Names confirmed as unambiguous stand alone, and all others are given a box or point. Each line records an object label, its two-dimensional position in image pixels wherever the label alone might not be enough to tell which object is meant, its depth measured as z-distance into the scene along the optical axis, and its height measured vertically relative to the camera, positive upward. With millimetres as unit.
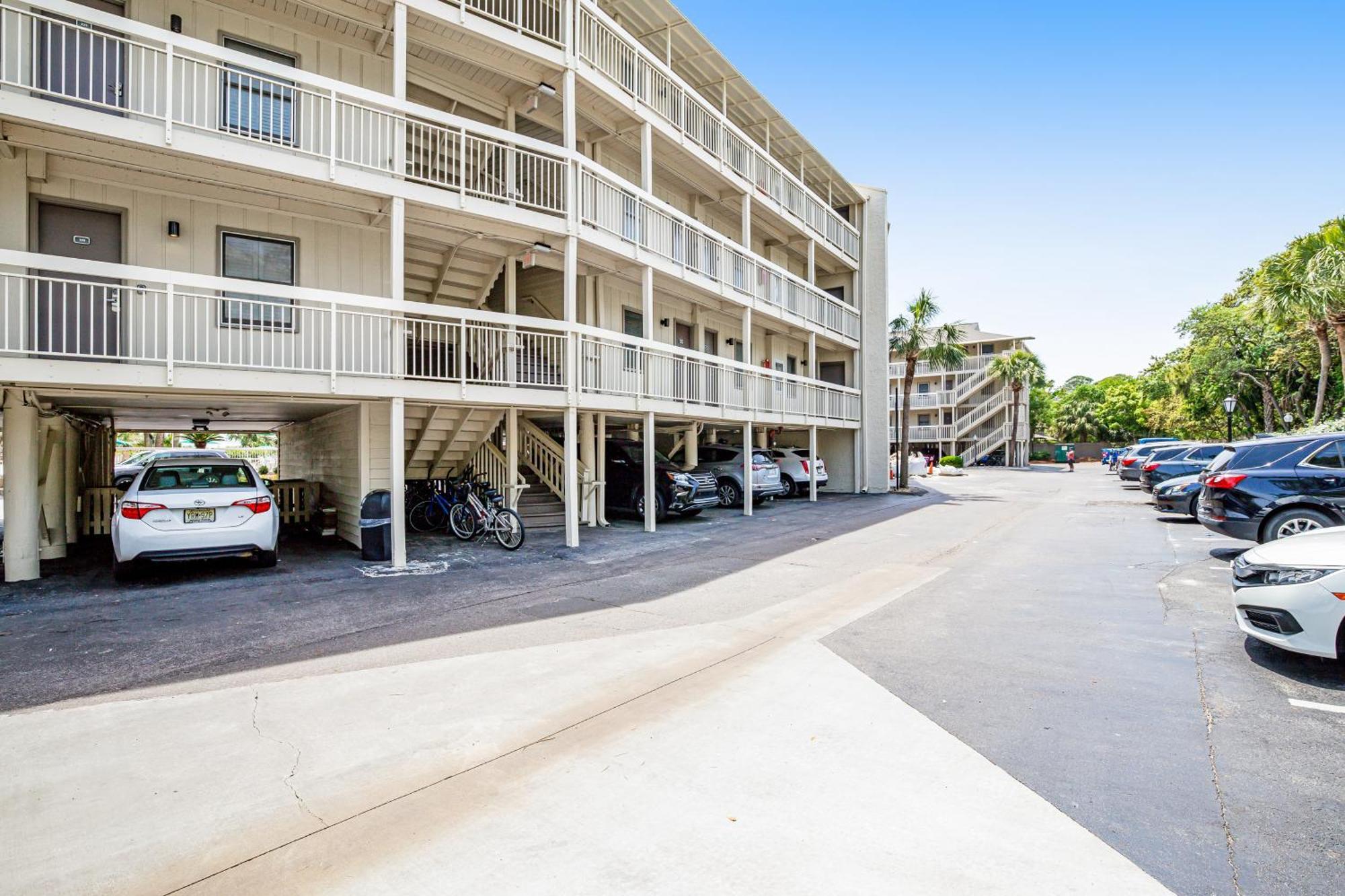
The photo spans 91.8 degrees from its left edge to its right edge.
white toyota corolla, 7891 -917
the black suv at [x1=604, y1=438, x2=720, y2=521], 14867 -995
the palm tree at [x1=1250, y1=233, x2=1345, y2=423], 18797 +4512
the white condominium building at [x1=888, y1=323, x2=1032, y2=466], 50094 +2783
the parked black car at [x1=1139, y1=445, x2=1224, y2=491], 18109 -533
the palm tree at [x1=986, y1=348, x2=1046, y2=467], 46469 +5219
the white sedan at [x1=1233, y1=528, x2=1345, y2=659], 4551 -1095
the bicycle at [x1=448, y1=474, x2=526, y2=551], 10992 -1352
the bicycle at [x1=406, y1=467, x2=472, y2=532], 12164 -1275
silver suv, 18031 -888
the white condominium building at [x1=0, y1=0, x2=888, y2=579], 8109 +3542
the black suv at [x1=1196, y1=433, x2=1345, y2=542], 8734 -628
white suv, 21484 -857
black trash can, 9836 -1274
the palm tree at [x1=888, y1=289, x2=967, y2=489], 26812 +4357
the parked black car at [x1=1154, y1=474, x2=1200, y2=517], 14133 -1129
